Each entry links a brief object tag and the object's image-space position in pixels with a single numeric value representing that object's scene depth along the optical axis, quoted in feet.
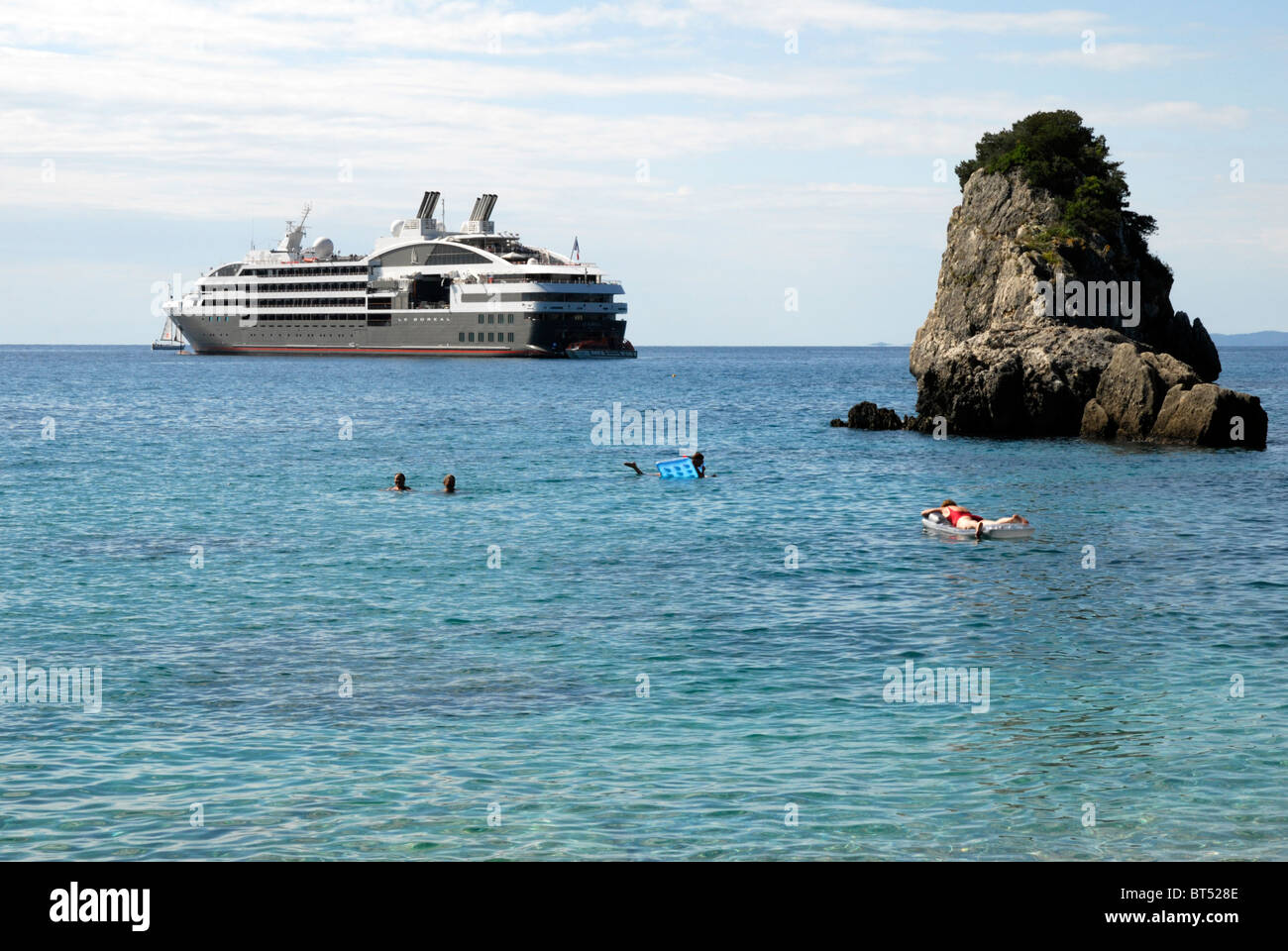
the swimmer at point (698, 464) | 143.95
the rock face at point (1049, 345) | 175.73
